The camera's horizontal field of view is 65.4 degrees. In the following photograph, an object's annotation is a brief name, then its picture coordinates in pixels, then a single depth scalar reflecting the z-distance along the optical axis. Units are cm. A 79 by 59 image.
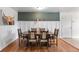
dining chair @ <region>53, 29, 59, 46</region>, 185
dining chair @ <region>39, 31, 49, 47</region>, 233
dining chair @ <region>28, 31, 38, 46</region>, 219
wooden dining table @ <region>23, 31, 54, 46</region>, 218
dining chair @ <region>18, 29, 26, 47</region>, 180
